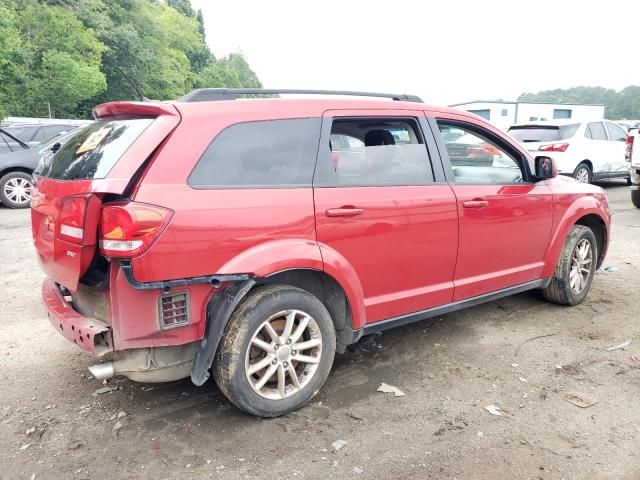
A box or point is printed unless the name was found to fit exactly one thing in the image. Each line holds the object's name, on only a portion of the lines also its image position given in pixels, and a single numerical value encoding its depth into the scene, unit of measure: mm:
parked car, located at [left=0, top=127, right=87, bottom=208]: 10156
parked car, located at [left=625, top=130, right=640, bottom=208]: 9523
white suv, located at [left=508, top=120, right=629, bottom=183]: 11438
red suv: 2557
